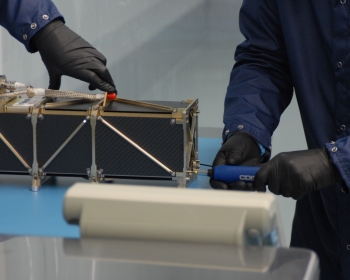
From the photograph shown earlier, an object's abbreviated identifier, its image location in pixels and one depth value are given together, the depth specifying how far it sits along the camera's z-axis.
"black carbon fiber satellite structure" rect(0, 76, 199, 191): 2.04
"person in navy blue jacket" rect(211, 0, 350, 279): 1.72
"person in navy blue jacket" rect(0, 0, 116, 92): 2.05
